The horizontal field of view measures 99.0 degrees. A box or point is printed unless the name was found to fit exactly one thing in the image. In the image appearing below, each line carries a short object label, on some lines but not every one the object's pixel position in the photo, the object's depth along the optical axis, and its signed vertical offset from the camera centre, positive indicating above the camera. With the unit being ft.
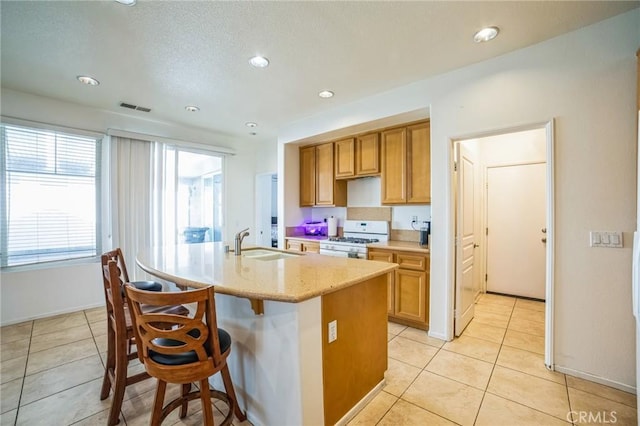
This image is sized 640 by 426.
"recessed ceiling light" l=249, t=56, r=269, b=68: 8.10 +4.58
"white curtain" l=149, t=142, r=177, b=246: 14.06 +0.95
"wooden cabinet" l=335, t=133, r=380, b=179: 12.14 +2.62
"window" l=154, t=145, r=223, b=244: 14.66 +0.90
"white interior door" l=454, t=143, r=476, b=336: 9.52 -1.05
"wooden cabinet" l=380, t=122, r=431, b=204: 10.57 +1.94
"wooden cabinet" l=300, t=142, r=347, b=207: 13.98 +1.74
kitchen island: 4.76 -2.36
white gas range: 11.59 -1.26
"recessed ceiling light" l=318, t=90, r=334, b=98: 10.57 +4.69
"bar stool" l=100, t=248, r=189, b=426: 5.20 -2.80
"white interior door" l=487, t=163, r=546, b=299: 13.08 -0.86
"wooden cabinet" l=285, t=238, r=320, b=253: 13.56 -1.68
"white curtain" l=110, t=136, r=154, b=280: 12.78 +0.77
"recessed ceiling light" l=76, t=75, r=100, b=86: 9.32 +4.62
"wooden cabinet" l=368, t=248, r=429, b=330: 9.87 -2.82
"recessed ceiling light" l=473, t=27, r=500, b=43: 6.88 +4.60
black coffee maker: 10.57 -0.91
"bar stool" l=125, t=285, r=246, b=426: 4.12 -2.19
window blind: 10.71 +0.71
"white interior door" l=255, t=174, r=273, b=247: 18.57 +0.23
